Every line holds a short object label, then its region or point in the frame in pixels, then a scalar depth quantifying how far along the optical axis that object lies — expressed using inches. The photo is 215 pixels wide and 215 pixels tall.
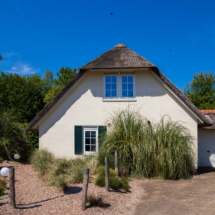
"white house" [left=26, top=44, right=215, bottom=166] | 398.6
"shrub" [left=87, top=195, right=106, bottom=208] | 204.5
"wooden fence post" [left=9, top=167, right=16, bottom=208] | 184.5
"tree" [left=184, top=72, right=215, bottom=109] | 955.7
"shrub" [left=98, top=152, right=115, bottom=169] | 314.9
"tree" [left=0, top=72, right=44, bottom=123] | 918.4
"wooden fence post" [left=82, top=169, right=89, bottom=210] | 194.1
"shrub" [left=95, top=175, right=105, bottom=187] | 258.1
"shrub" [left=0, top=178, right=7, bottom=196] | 213.7
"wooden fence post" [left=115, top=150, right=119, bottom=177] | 299.9
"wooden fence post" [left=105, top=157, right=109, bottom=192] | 246.4
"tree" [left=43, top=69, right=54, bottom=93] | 1813.0
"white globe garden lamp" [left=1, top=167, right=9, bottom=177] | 208.5
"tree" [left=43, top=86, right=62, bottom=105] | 1152.8
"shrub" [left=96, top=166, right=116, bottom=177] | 281.8
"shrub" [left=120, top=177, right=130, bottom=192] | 261.9
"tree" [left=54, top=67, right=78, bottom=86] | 1385.3
